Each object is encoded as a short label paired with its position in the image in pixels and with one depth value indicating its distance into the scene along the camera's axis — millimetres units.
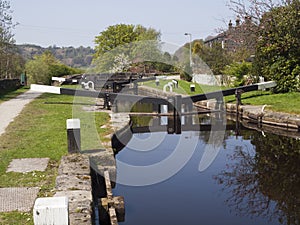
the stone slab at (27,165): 6301
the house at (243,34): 19500
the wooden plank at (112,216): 4902
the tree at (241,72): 23203
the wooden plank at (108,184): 5835
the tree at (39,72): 34781
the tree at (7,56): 22764
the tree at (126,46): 38750
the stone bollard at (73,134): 6926
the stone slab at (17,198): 4645
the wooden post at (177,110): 15328
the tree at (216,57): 29875
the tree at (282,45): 17156
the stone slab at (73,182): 5219
